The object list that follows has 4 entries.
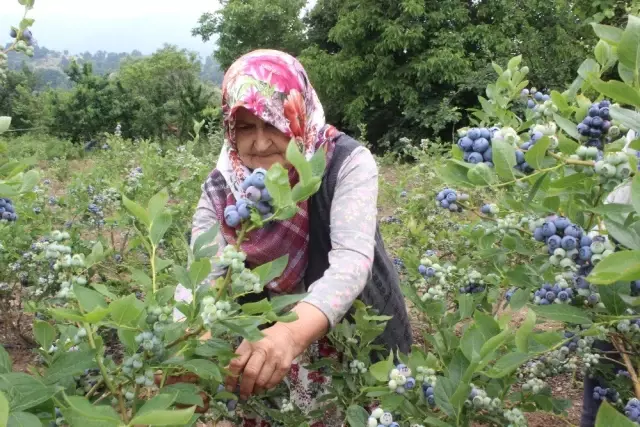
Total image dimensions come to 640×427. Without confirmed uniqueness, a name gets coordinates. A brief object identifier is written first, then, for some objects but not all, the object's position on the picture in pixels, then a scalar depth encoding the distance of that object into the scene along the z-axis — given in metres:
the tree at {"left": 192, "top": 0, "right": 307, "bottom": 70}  23.56
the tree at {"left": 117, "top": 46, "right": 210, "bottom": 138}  22.03
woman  1.43
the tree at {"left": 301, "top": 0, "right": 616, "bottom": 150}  14.72
